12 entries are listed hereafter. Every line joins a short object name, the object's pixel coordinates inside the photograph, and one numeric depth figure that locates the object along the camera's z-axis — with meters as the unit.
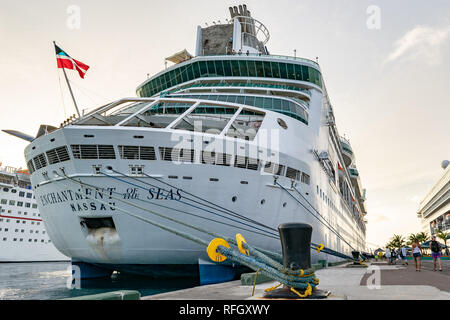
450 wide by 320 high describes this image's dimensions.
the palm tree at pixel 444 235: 63.74
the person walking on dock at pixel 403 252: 25.11
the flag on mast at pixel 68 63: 16.08
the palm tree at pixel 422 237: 88.81
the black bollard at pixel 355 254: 20.26
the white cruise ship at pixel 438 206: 73.61
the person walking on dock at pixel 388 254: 26.33
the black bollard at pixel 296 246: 5.39
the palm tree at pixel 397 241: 103.24
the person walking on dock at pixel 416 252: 13.51
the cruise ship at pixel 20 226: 57.22
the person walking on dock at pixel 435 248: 14.17
